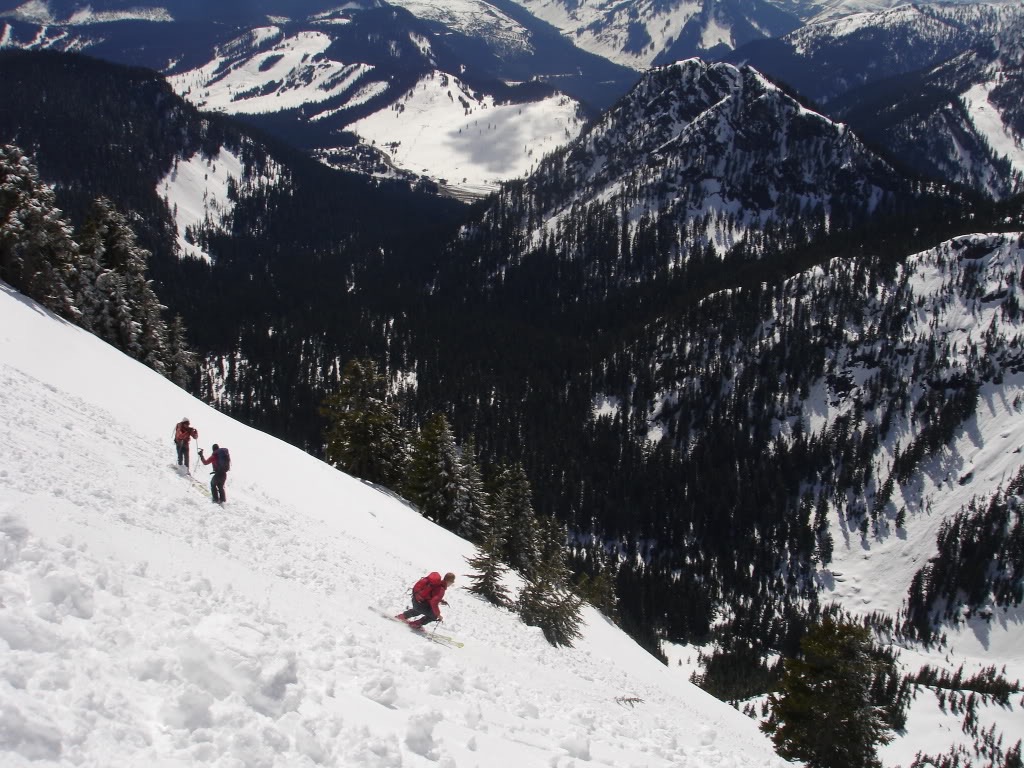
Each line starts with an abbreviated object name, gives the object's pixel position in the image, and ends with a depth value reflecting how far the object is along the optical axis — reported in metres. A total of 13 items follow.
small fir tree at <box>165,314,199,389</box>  63.47
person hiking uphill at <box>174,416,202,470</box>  24.19
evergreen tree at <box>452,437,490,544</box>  53.69
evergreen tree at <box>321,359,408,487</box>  55.47
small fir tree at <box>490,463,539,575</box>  52.09
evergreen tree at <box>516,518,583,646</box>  29.98
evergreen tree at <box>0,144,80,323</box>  44.62
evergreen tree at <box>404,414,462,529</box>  52.91
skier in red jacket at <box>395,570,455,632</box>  18.47
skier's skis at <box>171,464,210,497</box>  22.81
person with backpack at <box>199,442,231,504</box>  22.04
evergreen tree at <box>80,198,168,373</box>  51.72
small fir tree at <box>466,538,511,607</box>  30.97
